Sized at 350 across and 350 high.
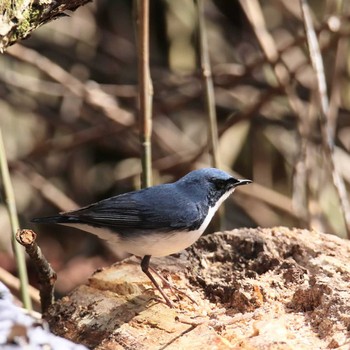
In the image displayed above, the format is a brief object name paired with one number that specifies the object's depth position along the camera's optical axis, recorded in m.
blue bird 6.00
